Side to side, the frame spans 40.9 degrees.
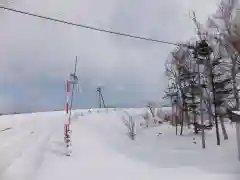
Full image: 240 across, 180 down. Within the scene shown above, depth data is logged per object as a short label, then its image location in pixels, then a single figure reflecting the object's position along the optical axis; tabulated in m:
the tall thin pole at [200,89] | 21.57
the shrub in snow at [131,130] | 27.77
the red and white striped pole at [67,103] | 10.38
